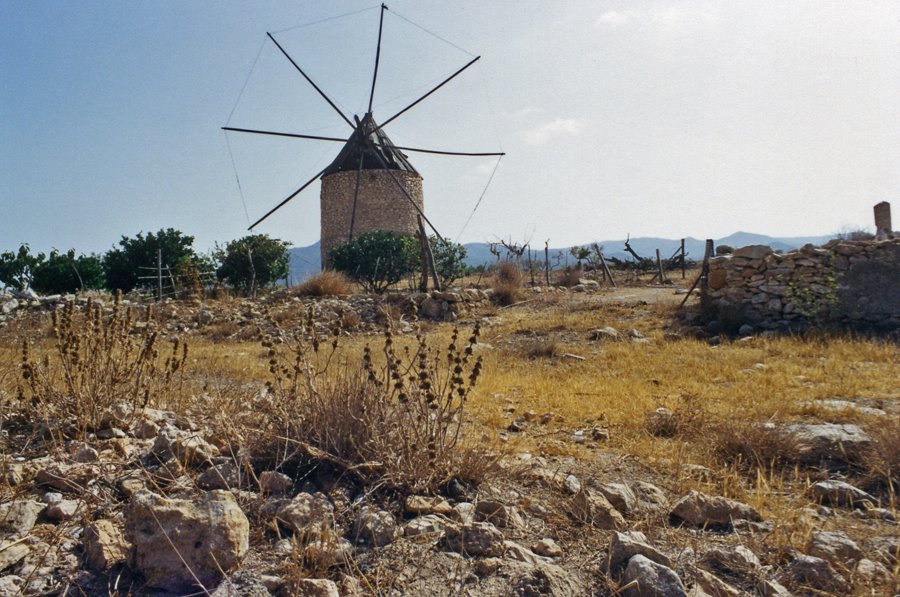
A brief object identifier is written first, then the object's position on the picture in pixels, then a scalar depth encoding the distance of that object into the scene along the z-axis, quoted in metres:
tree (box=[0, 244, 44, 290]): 17.25
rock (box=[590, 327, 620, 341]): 9.05
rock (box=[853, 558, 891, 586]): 2.05
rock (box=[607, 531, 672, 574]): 2.12
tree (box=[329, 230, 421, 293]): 16.16
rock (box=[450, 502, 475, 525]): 2.35
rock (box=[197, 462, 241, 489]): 2.38
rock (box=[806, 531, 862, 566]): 2.20
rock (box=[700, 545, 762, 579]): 2.15
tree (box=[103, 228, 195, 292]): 18.23
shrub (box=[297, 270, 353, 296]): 13.60
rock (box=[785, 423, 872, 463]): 3.57
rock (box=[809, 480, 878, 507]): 2.92
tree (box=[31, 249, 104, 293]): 17.39
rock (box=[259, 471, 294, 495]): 2.39
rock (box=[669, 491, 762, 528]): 2.60
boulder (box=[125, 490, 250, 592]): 1.84
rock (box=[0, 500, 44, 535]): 1.97
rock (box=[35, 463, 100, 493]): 2.28
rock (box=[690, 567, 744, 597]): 1.99
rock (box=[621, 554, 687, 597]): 1.93
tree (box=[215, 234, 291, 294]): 17.06
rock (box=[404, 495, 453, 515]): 2.38
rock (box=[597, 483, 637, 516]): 2.70
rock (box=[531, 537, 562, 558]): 2.25
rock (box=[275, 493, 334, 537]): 2.09
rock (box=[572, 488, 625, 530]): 2.51
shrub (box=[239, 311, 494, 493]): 2.56
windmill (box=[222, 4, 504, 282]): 23.88
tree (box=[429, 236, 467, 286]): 16.95
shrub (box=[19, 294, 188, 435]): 2.91
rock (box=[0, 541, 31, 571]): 1.82
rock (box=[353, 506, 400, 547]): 2.17
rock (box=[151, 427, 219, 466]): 2.50
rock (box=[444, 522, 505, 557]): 2.15
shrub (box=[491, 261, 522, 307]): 14.07
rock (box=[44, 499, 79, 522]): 2.09
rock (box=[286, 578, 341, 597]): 1.80
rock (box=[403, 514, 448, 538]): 2.23
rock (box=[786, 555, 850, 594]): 2.04
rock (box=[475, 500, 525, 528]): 2.43
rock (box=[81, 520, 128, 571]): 1.87
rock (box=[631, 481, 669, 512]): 2.77
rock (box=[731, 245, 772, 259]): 9.95
